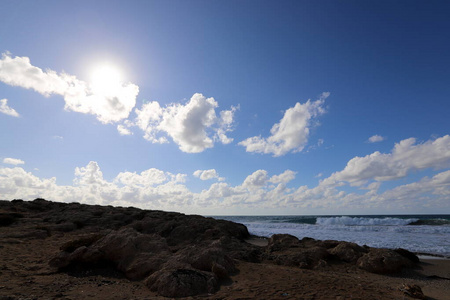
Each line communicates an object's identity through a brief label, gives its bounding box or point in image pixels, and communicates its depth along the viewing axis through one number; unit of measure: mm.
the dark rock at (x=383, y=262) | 8891
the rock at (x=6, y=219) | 13656
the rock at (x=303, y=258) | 9266
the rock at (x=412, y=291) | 5648
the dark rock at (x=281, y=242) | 12085
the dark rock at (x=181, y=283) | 5152
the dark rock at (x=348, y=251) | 10008
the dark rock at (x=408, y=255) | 10097
